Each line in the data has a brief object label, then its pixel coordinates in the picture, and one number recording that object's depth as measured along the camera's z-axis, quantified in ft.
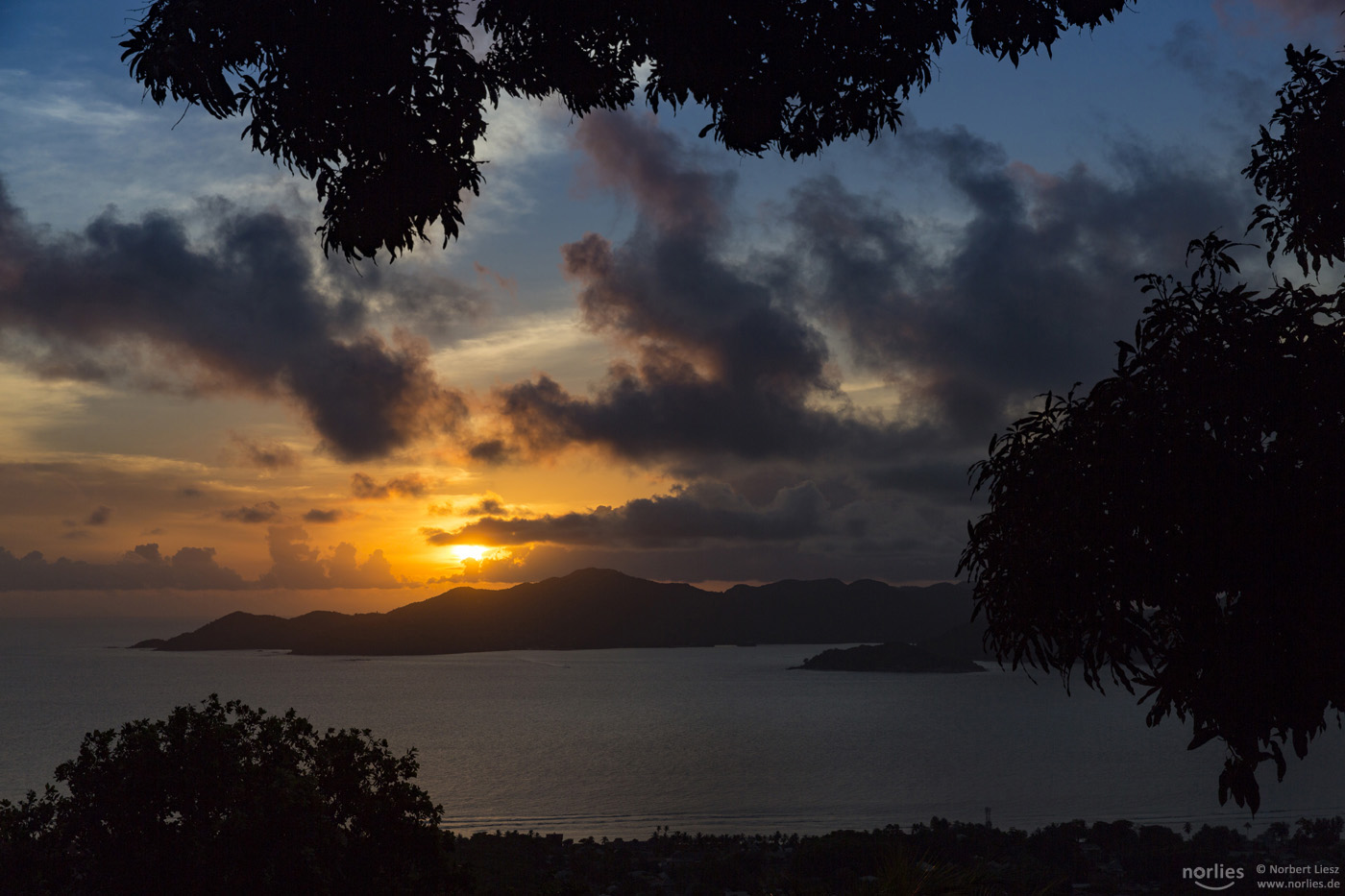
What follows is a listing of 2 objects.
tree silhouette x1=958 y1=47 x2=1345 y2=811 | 29.14
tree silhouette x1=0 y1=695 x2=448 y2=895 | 42.88
